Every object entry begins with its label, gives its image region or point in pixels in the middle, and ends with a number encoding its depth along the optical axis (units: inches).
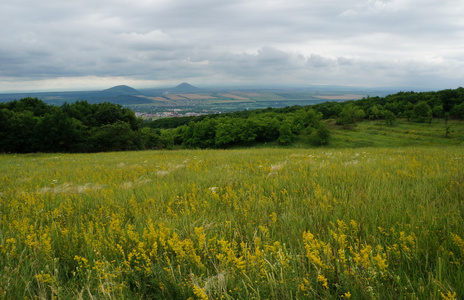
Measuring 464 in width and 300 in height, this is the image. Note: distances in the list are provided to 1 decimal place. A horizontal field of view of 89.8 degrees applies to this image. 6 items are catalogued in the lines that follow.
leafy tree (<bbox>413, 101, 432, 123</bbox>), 3166.8
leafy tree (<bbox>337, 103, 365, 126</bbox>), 3666.3
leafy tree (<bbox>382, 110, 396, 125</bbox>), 3314.5
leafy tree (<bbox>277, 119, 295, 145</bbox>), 3299.7
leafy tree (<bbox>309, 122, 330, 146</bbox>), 3026.6
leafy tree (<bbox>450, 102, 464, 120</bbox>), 3134.4
